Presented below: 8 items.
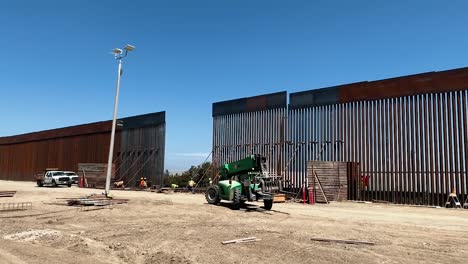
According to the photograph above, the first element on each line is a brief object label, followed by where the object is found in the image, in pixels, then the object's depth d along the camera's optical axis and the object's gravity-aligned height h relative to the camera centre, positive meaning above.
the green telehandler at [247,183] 20.59 -0.34
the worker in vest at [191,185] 38.77 -0.91
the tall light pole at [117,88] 24.33 +4.64
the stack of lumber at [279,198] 27.51 -1.33
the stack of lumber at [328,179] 28.52 -0.11
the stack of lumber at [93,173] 48.85 -0.08
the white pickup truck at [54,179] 48.19 -0.78
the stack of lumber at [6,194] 28.32 -1.48
